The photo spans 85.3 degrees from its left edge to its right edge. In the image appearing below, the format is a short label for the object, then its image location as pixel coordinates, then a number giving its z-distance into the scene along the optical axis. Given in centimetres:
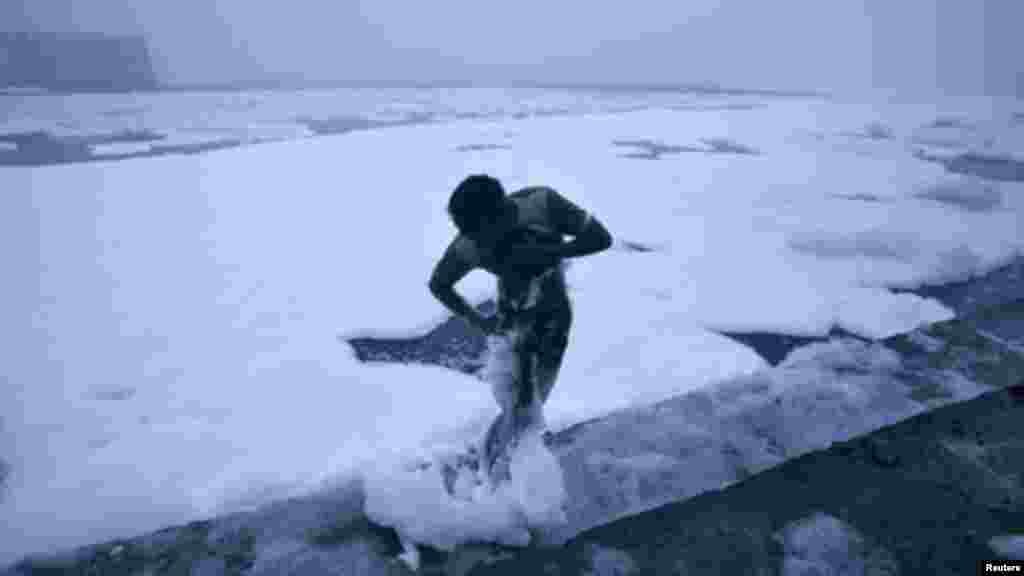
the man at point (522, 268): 205
